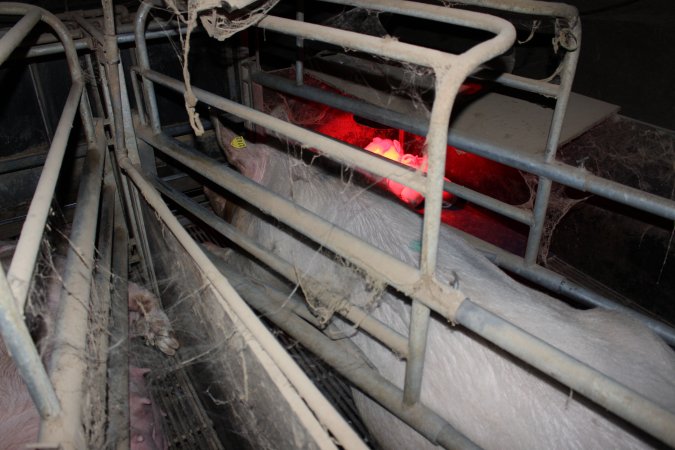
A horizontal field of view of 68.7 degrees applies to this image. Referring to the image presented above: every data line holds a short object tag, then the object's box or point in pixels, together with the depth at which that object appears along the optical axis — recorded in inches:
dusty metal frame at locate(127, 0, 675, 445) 36.0
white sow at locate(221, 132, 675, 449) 54.8
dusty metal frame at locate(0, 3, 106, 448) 39.0
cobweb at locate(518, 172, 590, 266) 119.5
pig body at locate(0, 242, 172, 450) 60.5
